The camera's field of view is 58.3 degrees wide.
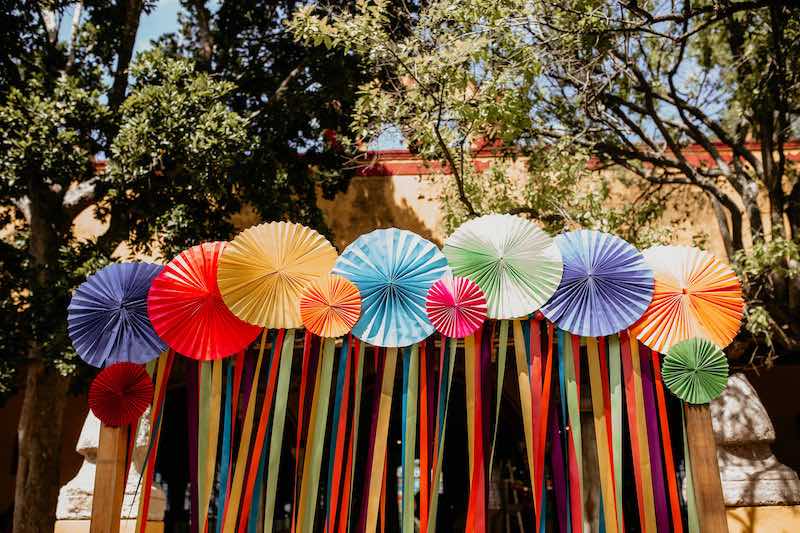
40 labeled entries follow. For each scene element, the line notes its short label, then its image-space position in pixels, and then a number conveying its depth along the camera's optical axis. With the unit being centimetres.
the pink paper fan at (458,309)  317
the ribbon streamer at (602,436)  314
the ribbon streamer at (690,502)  310
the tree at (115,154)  619
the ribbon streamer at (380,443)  323
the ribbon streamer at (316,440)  320
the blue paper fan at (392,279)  329
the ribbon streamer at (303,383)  337
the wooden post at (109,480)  315
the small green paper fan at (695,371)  311
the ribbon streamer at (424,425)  330
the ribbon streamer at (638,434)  312
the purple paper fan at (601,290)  322
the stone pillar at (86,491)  559
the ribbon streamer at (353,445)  321
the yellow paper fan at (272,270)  326
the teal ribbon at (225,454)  329
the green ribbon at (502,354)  331
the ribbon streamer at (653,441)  312
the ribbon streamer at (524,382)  324
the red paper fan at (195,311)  329
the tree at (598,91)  534
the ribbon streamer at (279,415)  325
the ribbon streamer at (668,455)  318
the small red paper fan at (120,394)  329
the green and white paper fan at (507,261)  323
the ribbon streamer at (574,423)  319
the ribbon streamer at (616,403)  317
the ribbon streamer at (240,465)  319
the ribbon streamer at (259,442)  324
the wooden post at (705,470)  296
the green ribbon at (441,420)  314
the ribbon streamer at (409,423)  324
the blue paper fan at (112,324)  337
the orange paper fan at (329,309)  321
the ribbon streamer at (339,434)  323
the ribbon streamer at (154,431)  332
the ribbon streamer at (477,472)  317
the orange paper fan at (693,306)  322
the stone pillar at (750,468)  539
